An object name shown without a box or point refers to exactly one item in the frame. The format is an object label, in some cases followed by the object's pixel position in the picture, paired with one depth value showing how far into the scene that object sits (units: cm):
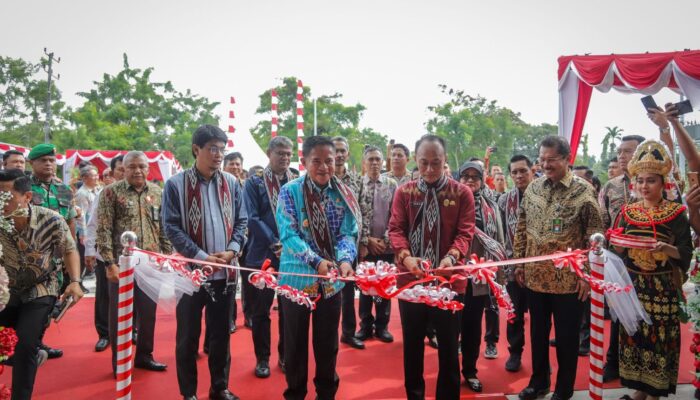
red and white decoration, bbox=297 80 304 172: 1130
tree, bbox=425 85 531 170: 3403
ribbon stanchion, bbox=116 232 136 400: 247
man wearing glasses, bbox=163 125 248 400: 295
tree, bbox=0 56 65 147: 2742
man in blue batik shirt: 272
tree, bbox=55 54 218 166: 2573
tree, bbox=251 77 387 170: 3073
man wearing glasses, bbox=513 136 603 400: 303
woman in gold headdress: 291
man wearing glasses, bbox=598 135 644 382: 404
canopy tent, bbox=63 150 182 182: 1529
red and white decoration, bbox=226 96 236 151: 1229
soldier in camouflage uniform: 411
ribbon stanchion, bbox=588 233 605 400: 252
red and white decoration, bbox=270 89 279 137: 1131
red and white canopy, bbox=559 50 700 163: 626
